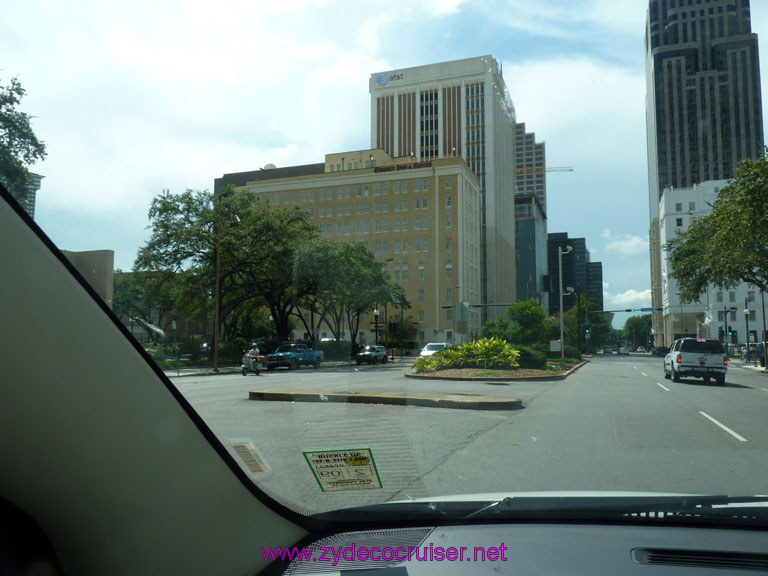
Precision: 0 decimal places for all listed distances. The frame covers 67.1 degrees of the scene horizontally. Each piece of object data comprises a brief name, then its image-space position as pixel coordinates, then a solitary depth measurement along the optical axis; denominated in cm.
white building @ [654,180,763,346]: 9581
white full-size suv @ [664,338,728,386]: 2212
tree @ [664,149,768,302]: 2677
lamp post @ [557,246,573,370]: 2472
